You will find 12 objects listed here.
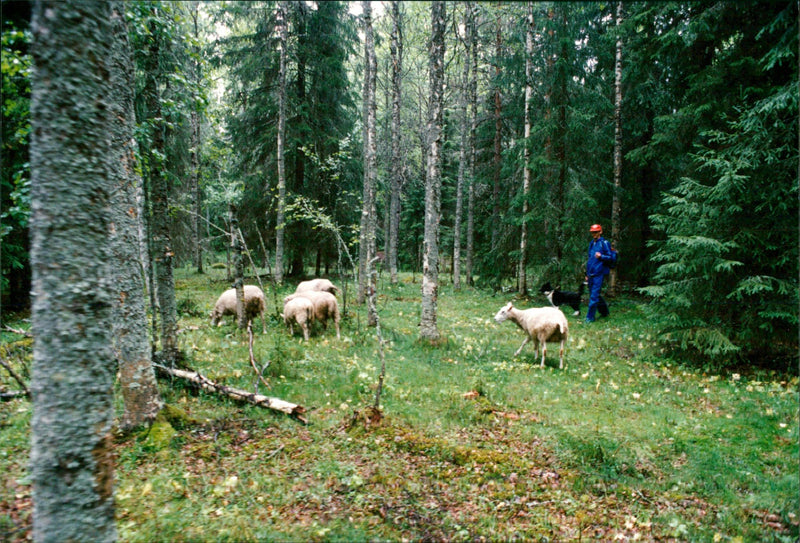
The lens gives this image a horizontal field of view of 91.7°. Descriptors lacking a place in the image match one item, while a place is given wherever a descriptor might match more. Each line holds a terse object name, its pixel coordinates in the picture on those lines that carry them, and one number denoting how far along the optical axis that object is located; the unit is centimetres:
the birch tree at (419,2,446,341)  949
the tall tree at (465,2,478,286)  2023
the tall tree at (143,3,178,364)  629
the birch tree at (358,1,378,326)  1295
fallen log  609
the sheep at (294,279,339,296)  1439
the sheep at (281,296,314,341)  1083
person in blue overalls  1333
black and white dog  1541
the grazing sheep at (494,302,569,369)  915
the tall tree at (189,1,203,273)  1978
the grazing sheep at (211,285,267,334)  1161
